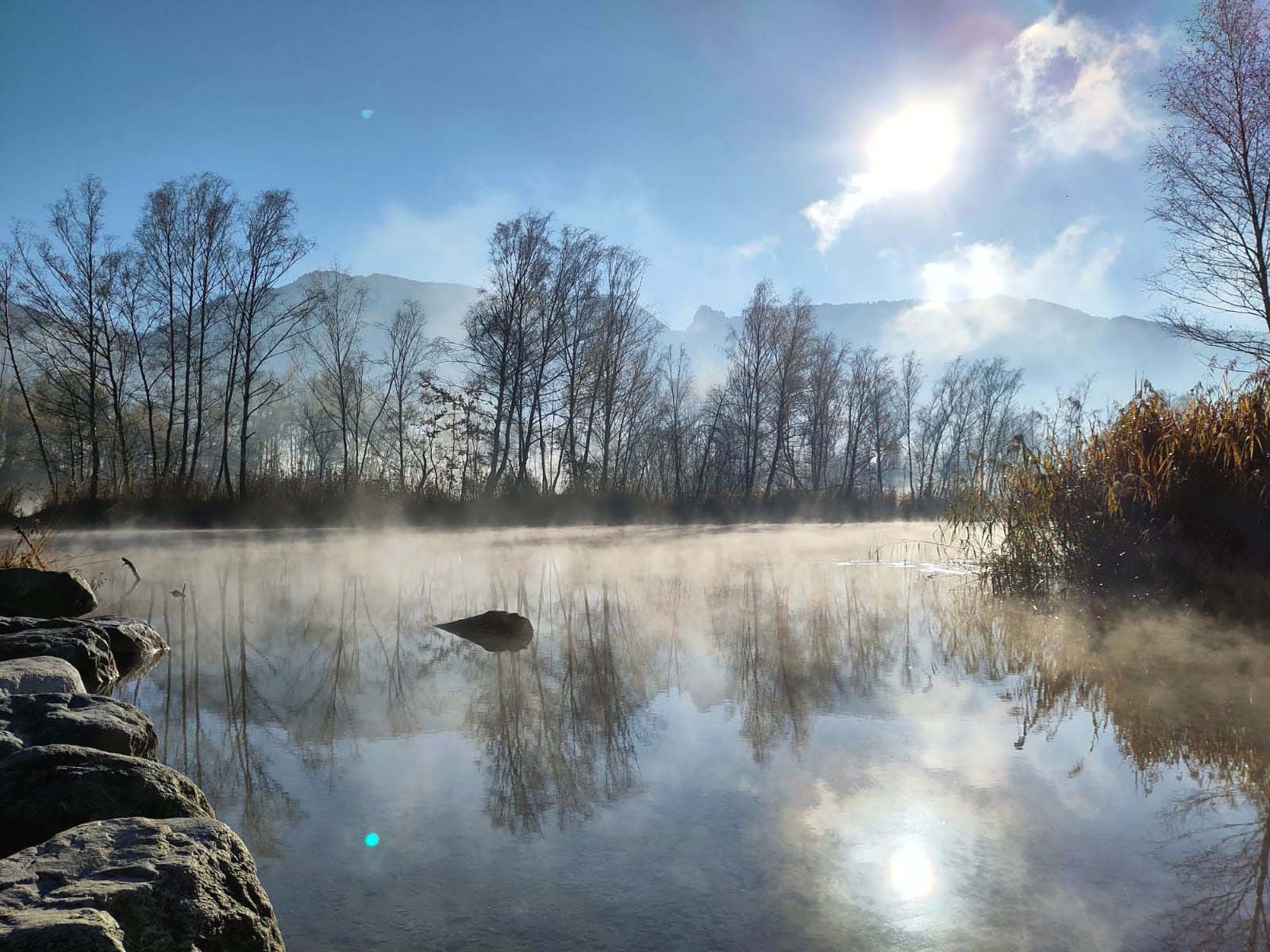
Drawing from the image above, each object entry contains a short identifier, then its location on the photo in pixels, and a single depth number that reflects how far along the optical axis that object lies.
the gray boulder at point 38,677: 3.30
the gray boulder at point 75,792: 1.95
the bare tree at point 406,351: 36.59
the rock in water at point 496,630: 5.38
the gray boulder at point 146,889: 1.36
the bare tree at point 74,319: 21.48
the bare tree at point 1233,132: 13.39
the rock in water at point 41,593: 6.06
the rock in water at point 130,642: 4.91
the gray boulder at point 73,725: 2.69
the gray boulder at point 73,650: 4.24
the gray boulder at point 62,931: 1.24
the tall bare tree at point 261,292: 21.59
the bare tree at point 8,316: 21.19
